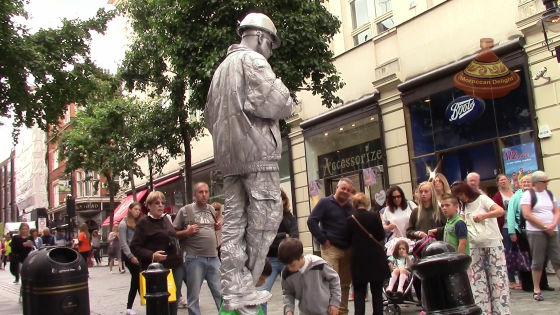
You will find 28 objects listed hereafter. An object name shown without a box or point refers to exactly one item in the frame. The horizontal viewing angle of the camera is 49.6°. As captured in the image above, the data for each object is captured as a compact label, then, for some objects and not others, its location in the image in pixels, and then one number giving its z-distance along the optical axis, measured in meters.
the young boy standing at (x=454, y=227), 5.94
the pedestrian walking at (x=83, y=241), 19.89
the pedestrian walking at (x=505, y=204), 9.54
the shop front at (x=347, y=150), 16.52
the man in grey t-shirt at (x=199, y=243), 7.00
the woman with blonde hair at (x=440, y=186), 7.66
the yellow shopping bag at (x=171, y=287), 5.92
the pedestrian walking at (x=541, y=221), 8.12
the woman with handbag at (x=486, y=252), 5.96
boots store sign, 13.41
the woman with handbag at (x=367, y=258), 6.38
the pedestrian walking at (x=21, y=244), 14.53
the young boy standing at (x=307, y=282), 5.04
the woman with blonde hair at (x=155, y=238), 6.57
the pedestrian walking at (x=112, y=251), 23.01
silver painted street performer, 4.38
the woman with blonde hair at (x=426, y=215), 7.34
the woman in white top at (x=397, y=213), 8.00
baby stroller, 7.05
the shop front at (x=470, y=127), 12.41
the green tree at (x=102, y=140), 21.78
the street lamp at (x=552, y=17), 8.72
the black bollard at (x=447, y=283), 3.28
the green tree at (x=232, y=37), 12.34
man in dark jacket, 6.78
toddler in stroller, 7.73
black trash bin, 5.86
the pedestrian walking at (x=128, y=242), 8.09
